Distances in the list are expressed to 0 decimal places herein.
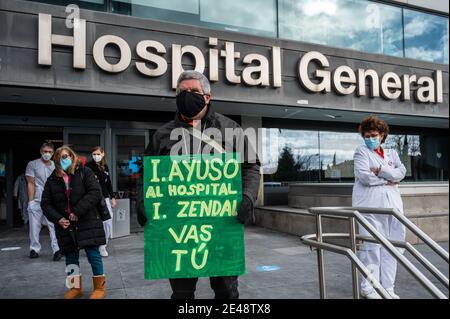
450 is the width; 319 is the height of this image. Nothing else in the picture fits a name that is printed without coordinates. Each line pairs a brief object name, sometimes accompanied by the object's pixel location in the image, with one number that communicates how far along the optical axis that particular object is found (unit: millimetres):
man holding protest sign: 2408
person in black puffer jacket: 3861
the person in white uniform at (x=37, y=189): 5840
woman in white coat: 3605
